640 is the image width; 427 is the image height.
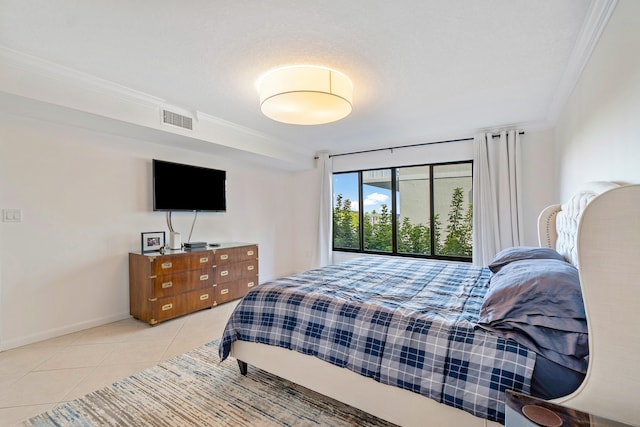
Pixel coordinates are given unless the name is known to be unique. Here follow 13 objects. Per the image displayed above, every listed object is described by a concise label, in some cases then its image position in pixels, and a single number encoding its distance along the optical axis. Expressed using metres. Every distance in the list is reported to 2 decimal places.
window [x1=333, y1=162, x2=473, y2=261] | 4.51
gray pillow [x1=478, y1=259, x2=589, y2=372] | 1.21
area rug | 1.73
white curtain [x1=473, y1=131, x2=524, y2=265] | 3.87
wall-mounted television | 3.62
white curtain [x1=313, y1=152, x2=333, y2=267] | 5.45
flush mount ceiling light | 2.33
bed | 1.04
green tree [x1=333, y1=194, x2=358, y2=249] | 5.48
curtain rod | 4.33
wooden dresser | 3.23
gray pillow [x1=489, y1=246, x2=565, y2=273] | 2.05
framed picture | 3.54
